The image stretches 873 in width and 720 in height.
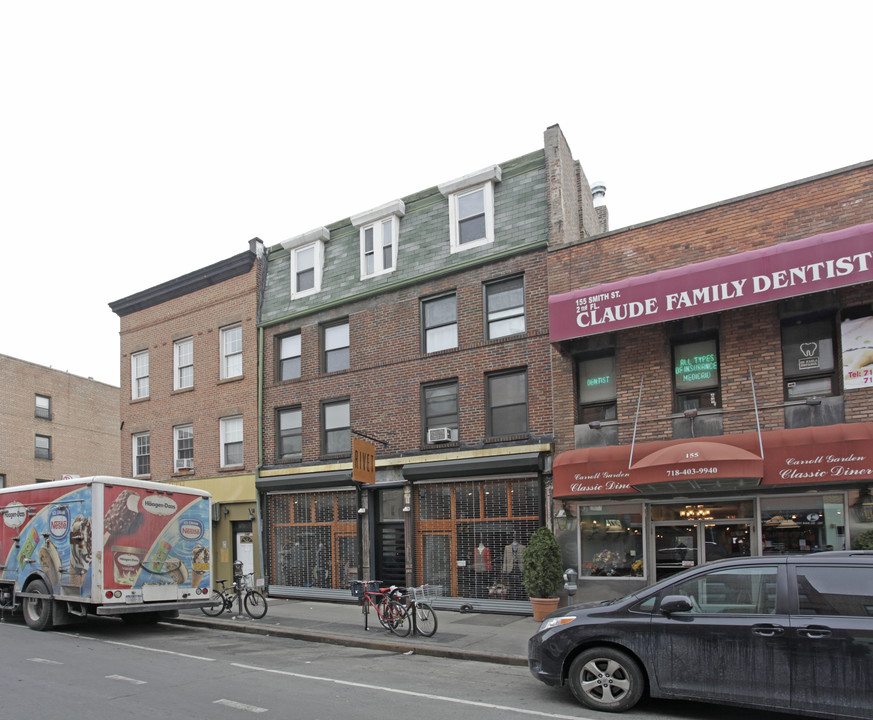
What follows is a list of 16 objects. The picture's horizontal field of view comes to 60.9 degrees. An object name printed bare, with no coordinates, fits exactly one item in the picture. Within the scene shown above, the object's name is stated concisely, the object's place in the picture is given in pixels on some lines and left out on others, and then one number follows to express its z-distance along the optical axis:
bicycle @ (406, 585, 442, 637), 12.84
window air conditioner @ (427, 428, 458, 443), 17.25
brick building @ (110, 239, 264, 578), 21.75
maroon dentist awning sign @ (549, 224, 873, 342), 12.01
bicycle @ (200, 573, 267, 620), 15.69
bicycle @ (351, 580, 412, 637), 13.14
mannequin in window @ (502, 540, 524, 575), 15.97
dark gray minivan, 6.66
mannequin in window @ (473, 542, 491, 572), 16.47
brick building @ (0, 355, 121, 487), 35.22
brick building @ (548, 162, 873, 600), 12.38
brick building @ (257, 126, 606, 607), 16.52
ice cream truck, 13.27
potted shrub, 14.42
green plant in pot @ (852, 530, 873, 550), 11.61
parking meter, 14.20
